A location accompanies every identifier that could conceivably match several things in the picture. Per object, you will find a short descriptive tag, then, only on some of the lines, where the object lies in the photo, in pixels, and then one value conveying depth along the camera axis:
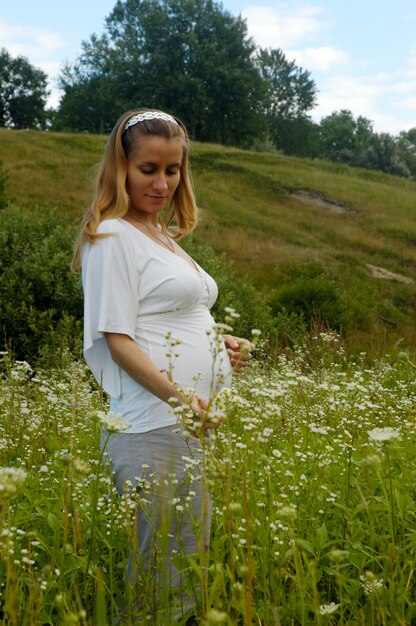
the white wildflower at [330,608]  1.67
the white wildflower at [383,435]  1.75
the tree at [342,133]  87.81
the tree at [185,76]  56.59
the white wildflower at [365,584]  2.26
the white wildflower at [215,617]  1.10
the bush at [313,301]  15.62
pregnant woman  2.51
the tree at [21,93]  65.31
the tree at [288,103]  76.31
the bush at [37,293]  9.36
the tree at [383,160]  59.00
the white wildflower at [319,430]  2.52
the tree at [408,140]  105.45
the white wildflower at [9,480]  1.32
